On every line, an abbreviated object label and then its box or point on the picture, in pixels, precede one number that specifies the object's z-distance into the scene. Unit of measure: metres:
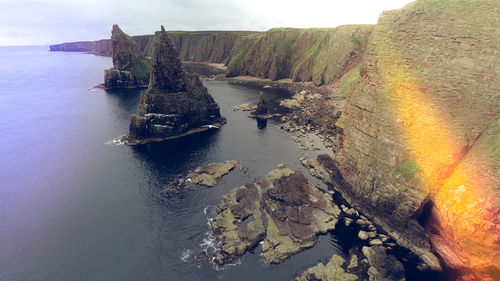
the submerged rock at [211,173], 65.38
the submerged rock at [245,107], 130.68
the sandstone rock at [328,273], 38.25
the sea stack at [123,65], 173.00
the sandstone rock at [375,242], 44.31
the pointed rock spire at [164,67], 93.69
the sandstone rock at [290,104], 131.50
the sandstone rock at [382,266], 38.25
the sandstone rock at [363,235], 45.88
